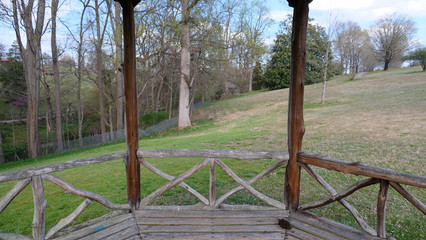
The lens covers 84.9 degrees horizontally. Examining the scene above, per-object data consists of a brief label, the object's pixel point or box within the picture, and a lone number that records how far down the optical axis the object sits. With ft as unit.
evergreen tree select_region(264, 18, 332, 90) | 88.63
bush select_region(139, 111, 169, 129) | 64.02
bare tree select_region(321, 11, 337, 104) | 49.80
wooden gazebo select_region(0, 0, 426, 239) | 8.11
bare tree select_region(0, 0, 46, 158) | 41.92
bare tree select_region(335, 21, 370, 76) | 97.92
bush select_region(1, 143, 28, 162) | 49.01
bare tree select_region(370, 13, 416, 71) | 93.02
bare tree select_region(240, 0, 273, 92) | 46.83
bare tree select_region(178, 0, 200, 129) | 41.42
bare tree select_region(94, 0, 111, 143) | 52.13
